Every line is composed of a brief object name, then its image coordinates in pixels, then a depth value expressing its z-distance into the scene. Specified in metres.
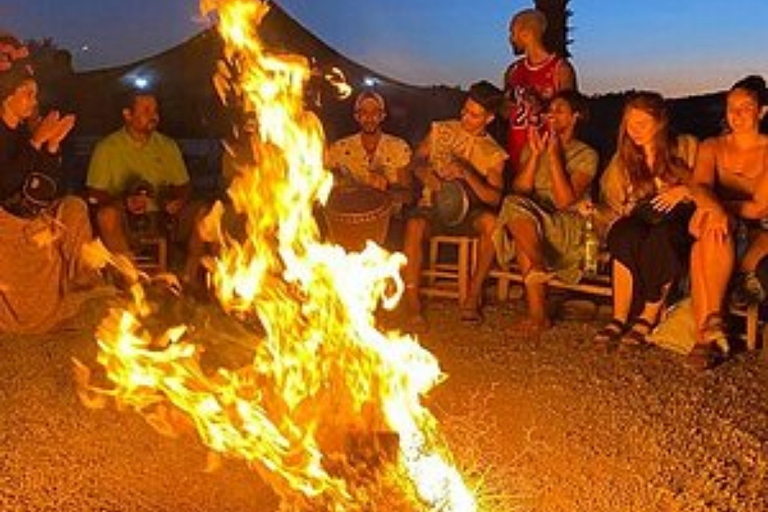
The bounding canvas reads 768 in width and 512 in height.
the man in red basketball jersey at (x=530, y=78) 8.36
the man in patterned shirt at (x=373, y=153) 8.61
